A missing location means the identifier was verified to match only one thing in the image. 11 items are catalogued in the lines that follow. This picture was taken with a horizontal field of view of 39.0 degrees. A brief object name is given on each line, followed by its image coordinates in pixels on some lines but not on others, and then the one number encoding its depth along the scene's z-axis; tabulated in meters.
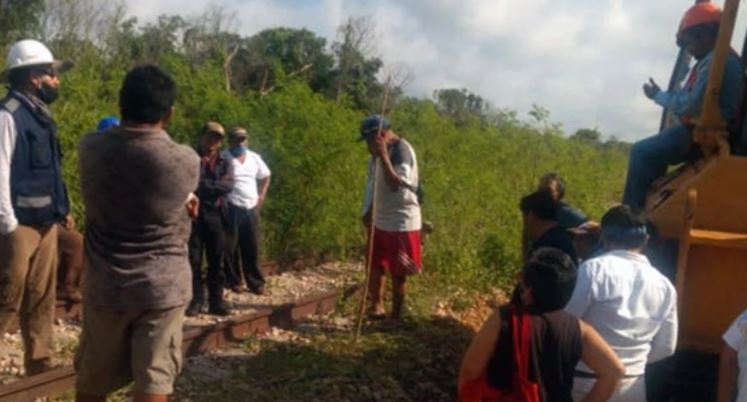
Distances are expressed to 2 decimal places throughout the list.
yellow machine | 5.60
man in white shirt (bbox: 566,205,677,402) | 4.78
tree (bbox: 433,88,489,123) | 24.95
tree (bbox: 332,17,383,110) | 19.42
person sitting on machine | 6.02
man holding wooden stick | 9.16
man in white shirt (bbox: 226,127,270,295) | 10.90
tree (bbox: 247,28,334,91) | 31.91
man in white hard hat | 6.16
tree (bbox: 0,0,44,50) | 27.17
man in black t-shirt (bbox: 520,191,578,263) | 6.04
